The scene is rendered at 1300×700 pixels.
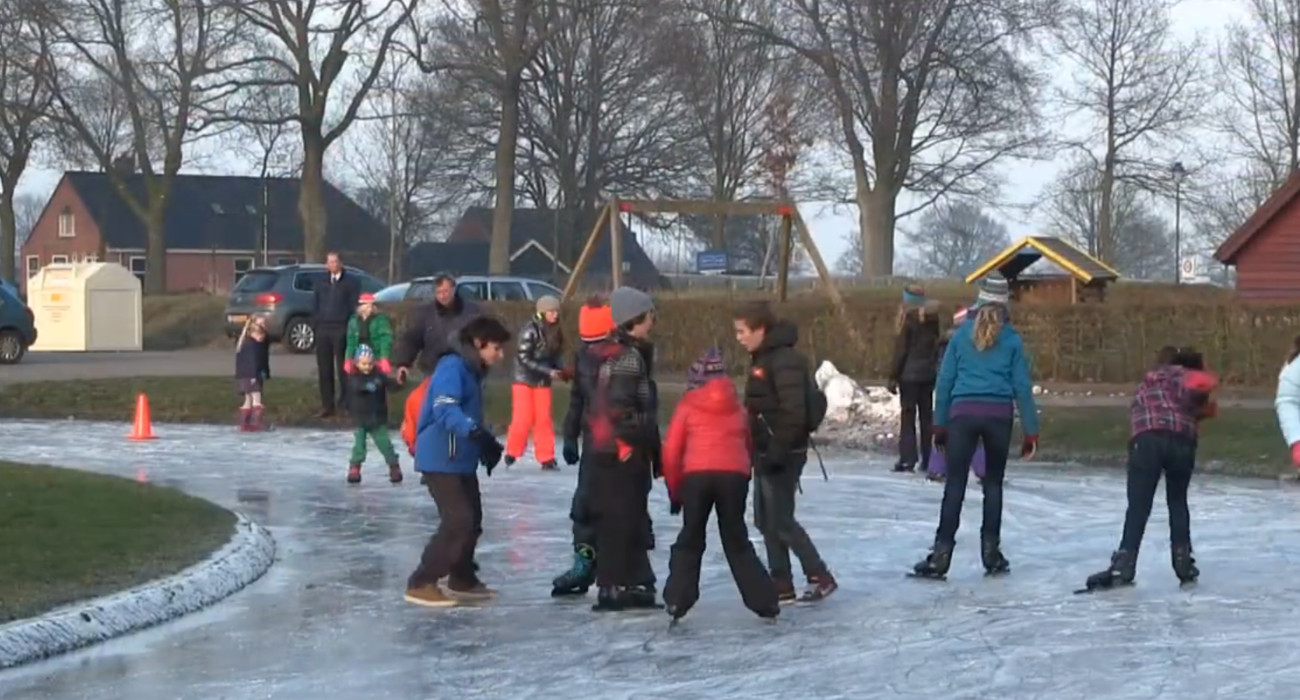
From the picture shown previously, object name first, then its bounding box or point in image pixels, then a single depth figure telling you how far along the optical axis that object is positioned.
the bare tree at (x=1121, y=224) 63.88
